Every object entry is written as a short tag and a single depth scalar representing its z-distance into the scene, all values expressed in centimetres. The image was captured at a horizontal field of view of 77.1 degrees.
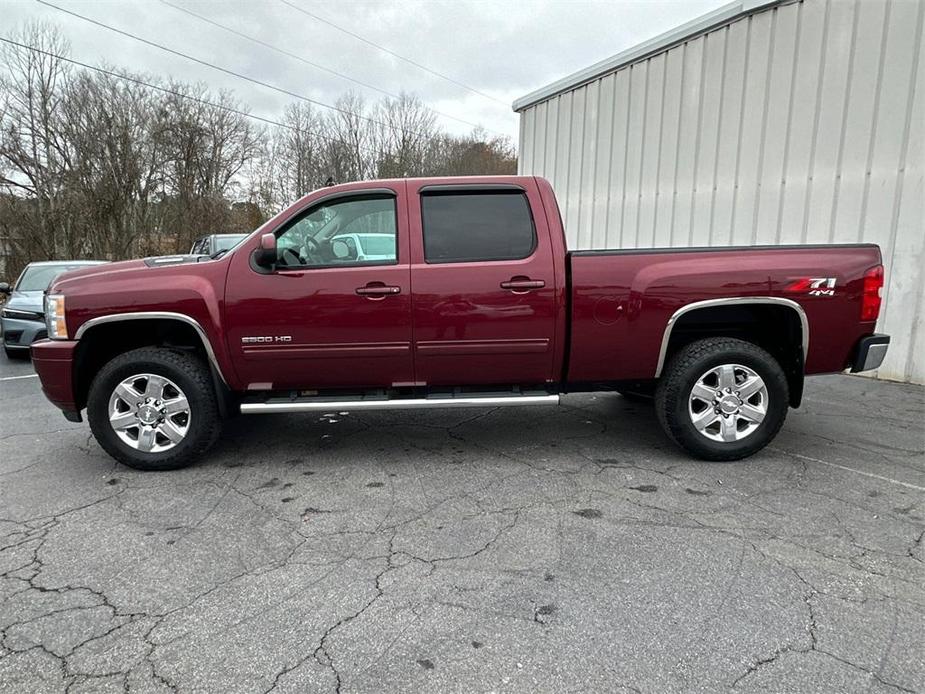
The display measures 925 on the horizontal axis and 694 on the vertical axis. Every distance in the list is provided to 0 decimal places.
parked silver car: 874
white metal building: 657
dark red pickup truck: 390
